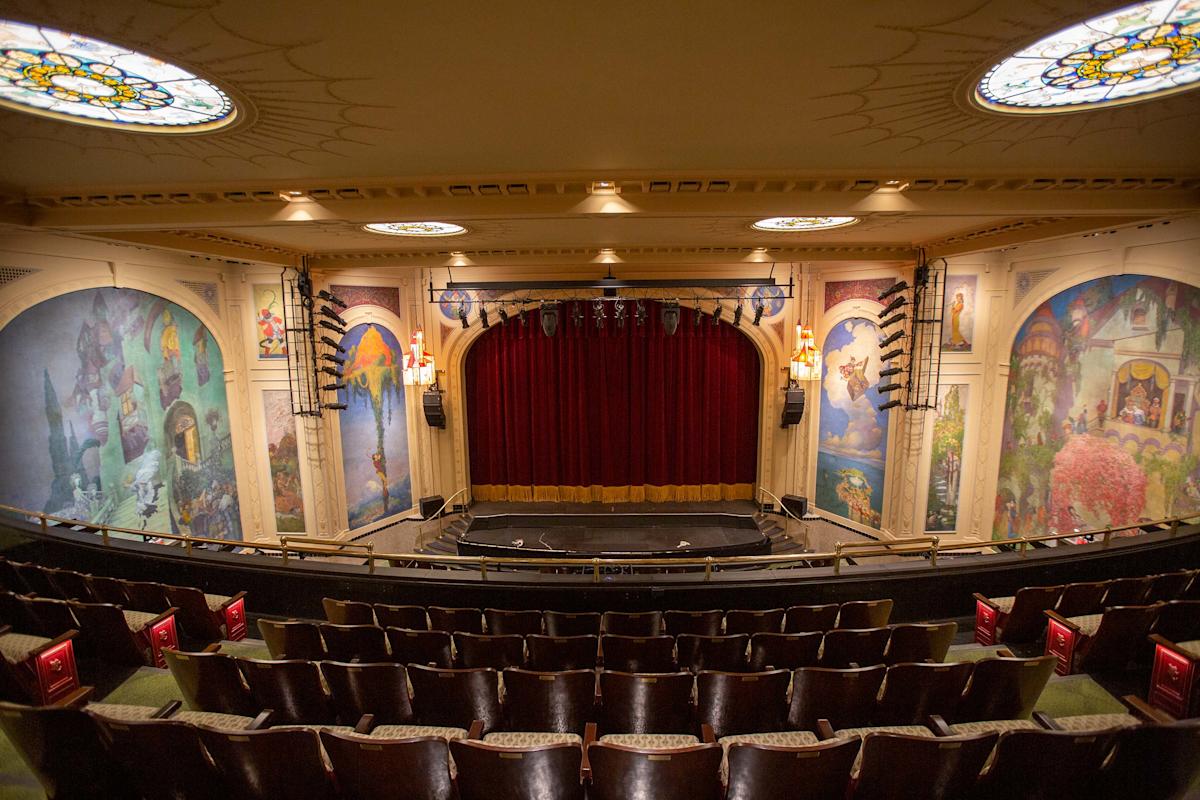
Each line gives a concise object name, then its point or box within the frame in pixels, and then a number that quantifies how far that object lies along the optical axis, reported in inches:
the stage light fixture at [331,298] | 397.7
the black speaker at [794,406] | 472.1
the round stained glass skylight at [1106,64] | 113.1
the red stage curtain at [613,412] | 531.2
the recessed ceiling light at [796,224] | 313.7
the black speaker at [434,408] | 486.0
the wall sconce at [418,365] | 454.3
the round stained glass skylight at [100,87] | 113.3
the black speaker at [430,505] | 492.1
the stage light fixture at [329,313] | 404.5
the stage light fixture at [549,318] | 426.9
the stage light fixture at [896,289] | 369.7
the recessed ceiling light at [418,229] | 313.3
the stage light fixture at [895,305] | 376.2
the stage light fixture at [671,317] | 424.4
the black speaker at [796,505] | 478.3
